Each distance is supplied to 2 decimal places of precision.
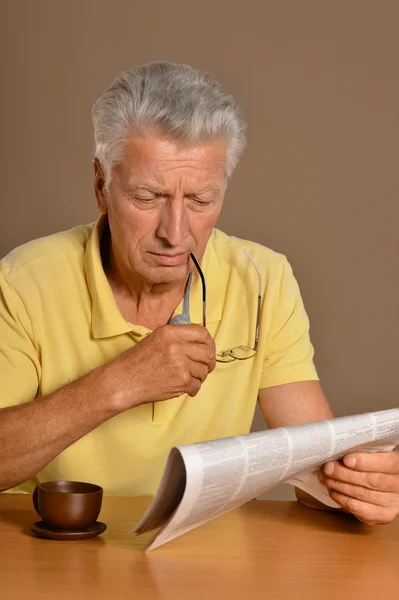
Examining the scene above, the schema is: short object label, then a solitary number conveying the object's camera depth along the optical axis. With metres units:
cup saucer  1.58
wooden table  1.47
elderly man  1.70
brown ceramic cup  1.58
